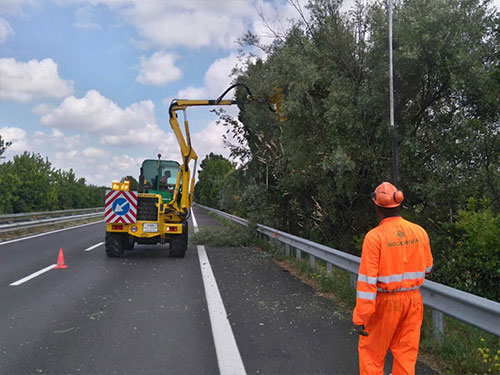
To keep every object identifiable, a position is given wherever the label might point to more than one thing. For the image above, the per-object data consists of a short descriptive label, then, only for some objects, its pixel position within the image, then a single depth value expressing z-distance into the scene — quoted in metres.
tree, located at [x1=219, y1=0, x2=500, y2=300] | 7.25
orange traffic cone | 9.68
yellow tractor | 11.34
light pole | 6.58
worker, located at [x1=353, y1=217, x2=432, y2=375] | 3.12
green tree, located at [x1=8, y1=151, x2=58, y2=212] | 33.25
